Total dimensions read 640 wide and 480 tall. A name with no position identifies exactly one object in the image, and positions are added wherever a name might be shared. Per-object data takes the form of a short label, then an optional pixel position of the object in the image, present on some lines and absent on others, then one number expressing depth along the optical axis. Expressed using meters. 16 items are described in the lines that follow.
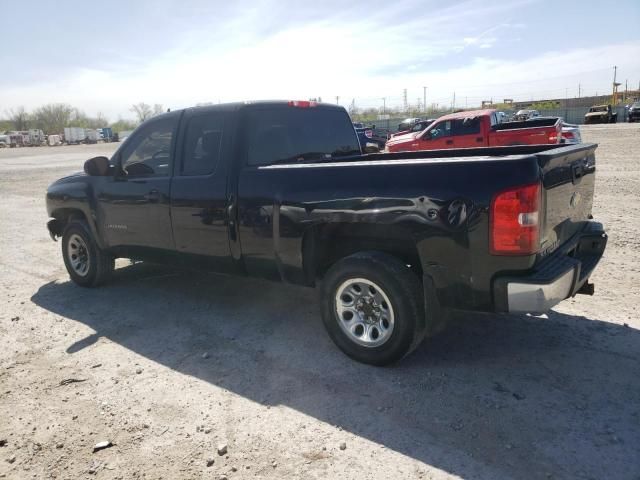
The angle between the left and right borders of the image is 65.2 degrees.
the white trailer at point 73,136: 79.62
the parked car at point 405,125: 34.62
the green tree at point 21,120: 103.94
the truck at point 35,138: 78.44
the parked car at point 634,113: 40.59
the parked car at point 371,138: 23.33
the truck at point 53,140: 78.80
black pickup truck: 3.01
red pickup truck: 13.04
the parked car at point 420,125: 22.83
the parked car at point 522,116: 34.86
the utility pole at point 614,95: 73.24
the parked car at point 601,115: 43.69
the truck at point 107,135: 85.12
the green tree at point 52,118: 103.75
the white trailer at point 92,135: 80.81
